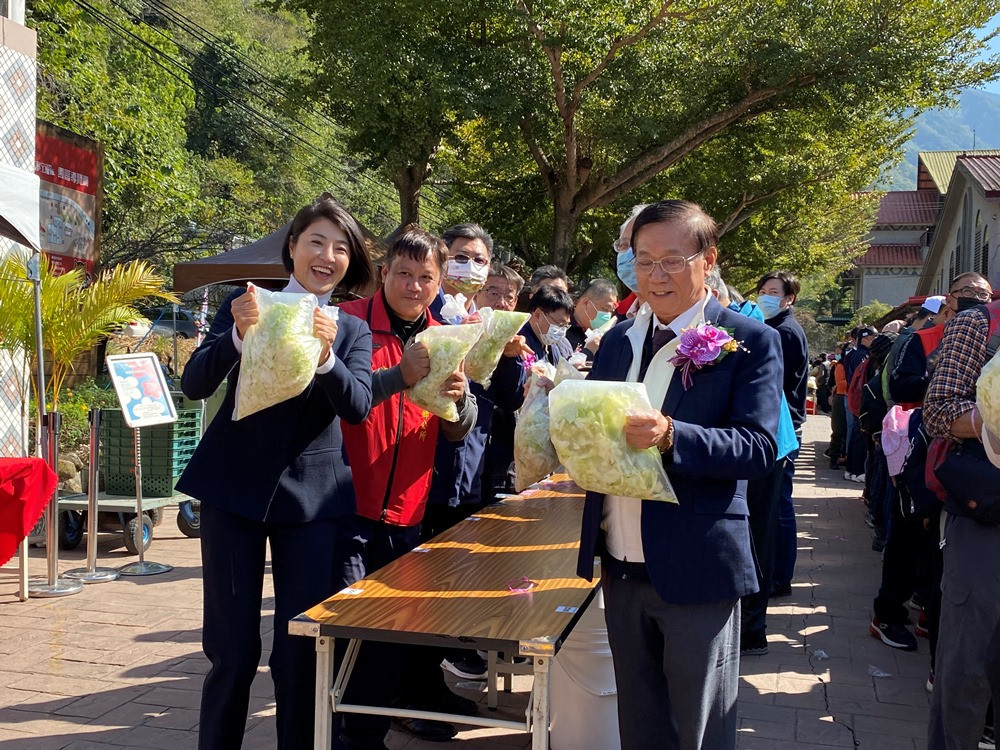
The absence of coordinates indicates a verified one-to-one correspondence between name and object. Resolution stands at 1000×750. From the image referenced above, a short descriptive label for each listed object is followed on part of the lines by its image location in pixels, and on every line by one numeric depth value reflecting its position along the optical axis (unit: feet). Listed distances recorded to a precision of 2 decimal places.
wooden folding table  8.77
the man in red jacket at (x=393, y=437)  11.18
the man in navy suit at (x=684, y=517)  8.21
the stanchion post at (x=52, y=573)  20.74
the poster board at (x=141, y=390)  22.59
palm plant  23.24
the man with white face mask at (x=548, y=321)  17.95
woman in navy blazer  9.98
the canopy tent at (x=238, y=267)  35.04
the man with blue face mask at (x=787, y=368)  18.93
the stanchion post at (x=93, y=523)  22.09
